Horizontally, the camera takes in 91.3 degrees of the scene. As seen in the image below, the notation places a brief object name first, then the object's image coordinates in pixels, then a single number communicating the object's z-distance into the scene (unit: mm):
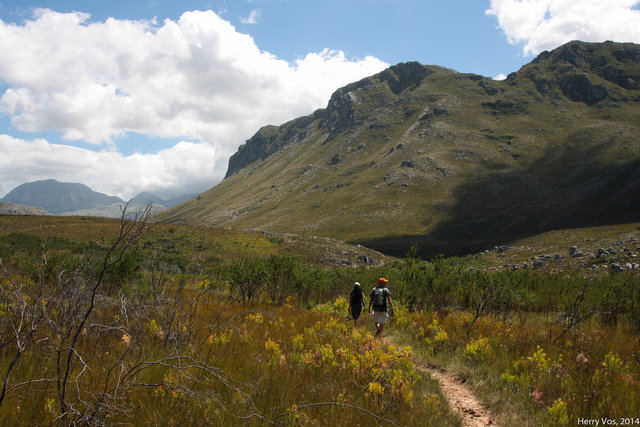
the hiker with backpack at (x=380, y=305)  9229
